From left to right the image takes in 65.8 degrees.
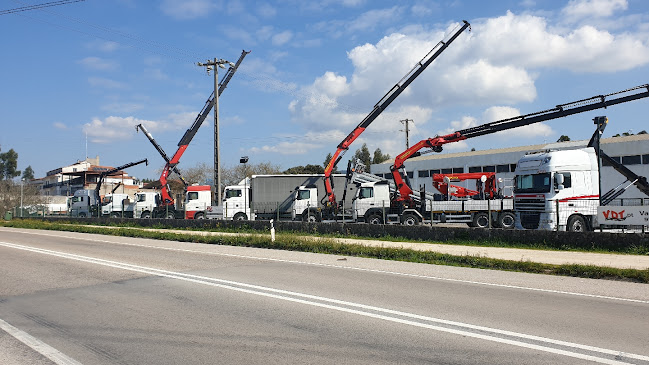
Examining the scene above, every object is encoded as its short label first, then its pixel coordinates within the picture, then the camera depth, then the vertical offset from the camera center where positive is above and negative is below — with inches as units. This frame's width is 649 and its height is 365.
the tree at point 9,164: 4714.6 +466.7
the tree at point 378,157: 3852.6 +381.5
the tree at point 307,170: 2973.4 +234.4
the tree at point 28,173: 5984.3 +482.7
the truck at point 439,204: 1010.7 +2.1
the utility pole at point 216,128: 1402.6 +231.5
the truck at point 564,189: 746.2 +22.3
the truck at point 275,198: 1240.2 +26.9
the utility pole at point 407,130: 2329.0 +352.7
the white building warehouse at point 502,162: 1588.3 +172.3
